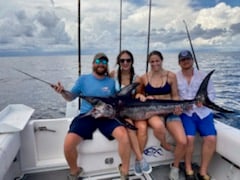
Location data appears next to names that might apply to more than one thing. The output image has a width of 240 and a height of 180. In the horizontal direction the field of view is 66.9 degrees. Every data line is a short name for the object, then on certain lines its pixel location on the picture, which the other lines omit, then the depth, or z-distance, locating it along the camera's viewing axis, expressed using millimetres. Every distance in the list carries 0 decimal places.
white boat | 1558
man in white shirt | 1605
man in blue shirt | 1488
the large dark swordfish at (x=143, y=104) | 1582
